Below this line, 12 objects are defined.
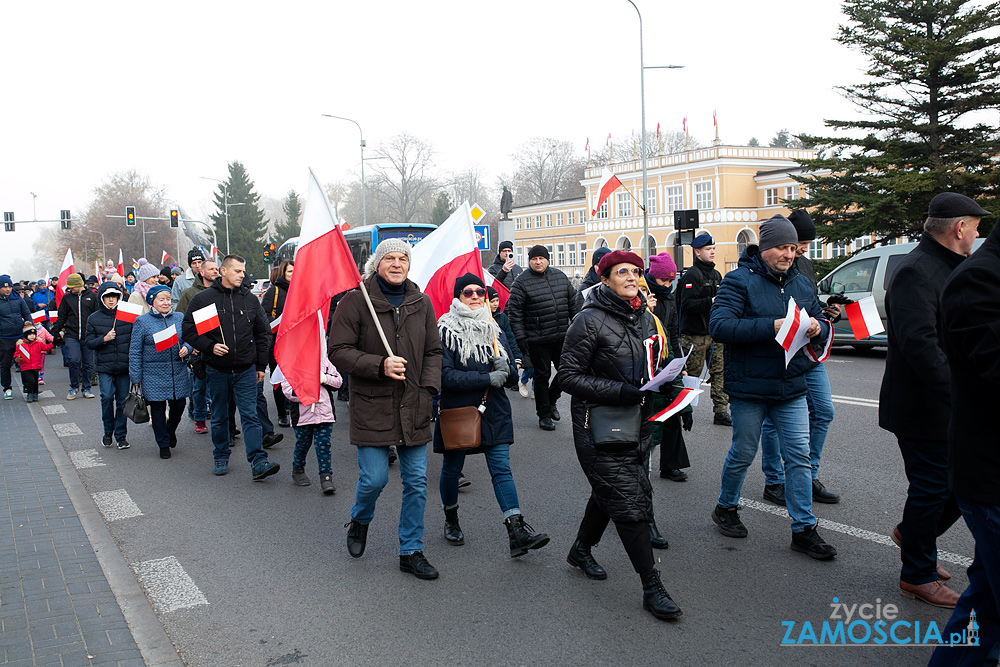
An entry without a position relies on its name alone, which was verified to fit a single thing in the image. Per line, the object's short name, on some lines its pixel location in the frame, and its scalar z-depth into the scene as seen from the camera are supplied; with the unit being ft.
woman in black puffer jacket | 13.82
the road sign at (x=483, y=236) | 58.85
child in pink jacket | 23.41
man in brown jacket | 16.14
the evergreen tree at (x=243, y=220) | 285.64
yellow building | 193.05
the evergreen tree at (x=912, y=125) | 80.18
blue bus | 72.02
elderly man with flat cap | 13.11
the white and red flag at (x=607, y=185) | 72.26
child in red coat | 42.96
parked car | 47.32
